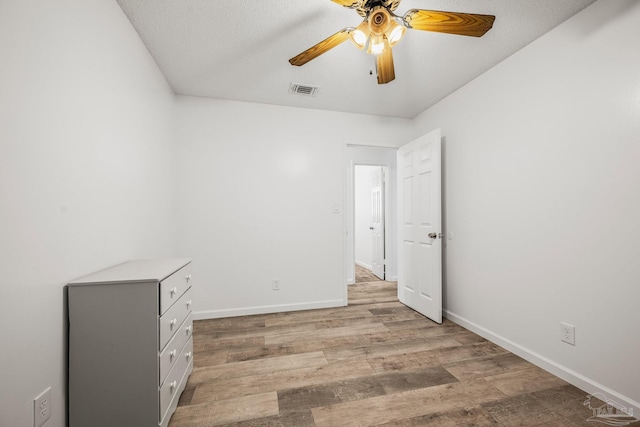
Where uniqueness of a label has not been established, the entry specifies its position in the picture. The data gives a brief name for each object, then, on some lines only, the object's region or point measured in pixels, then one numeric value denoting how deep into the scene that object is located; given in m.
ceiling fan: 1.40
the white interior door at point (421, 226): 2.91
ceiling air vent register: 2.81
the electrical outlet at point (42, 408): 1.10
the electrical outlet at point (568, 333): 1.86
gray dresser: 1.28
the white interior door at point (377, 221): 5.05
